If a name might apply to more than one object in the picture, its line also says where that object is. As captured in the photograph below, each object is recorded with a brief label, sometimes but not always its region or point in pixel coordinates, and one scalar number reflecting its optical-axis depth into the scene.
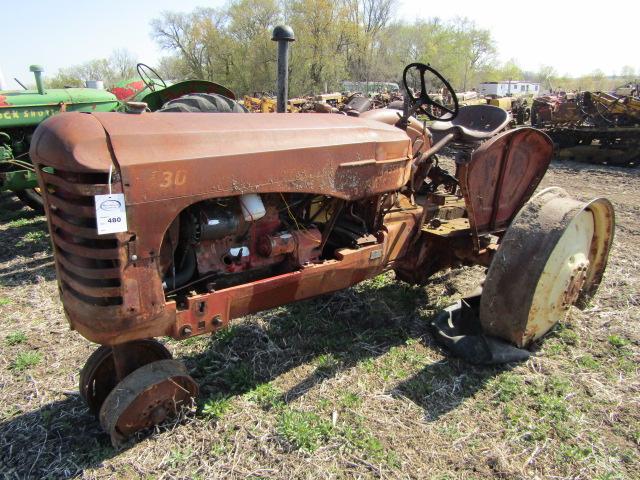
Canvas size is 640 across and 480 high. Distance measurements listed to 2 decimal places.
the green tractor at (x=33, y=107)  5.59
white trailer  44.59
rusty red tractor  1.96
